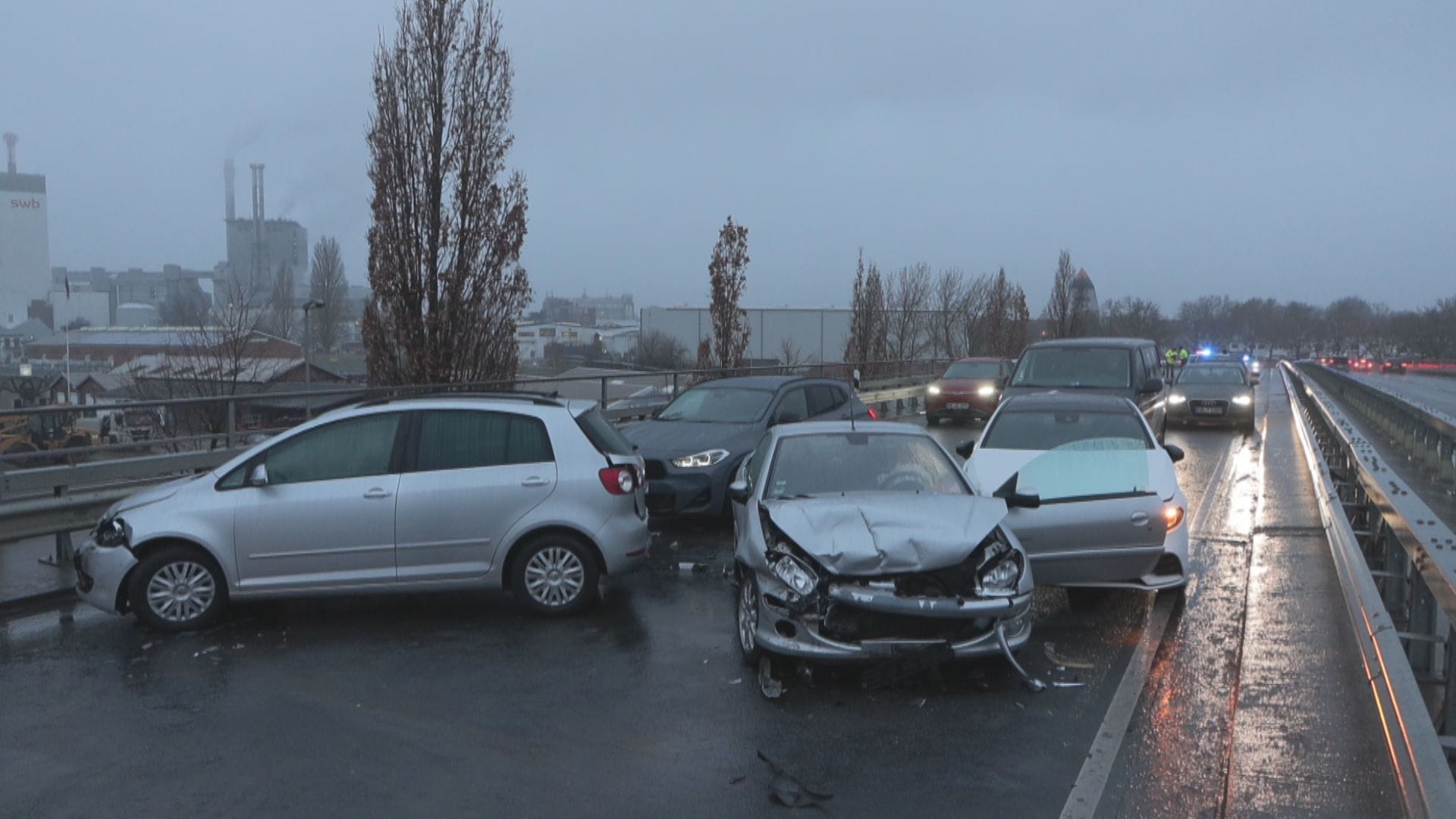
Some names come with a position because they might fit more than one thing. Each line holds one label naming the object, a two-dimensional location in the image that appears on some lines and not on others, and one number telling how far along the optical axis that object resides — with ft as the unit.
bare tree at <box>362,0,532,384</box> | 50.29
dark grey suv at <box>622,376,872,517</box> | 38.45
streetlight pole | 88.09
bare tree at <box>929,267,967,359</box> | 170.81
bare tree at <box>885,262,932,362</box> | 153.89
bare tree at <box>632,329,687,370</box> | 169.48
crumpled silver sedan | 20.27
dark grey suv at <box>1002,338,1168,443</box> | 52.60
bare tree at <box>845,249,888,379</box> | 124.67
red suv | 83.51
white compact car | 25.79
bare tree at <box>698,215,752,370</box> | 87.56
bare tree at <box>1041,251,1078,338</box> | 195.11
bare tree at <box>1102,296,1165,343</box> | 281.95
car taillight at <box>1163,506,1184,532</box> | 26.70
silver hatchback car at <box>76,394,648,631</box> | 25.39
